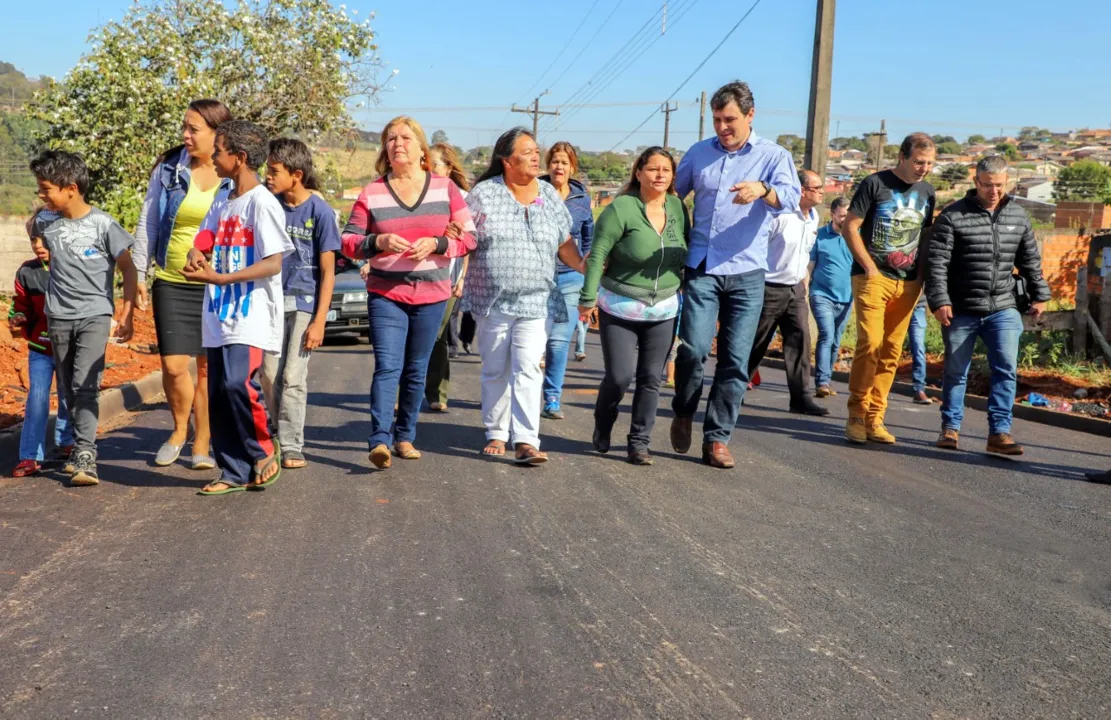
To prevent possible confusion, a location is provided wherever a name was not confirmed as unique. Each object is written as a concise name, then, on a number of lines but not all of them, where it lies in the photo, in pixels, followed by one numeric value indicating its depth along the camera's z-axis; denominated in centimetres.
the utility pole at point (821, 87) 1638
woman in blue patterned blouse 720
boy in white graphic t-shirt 613
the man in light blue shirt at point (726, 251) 718
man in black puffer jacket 816
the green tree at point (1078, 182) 6406
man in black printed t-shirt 834
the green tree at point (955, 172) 6974
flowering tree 2184
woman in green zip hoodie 721
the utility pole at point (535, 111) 6015
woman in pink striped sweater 690
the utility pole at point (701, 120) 5444
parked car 1786
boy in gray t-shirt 654
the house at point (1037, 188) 9075
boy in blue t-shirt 695
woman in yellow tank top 665
